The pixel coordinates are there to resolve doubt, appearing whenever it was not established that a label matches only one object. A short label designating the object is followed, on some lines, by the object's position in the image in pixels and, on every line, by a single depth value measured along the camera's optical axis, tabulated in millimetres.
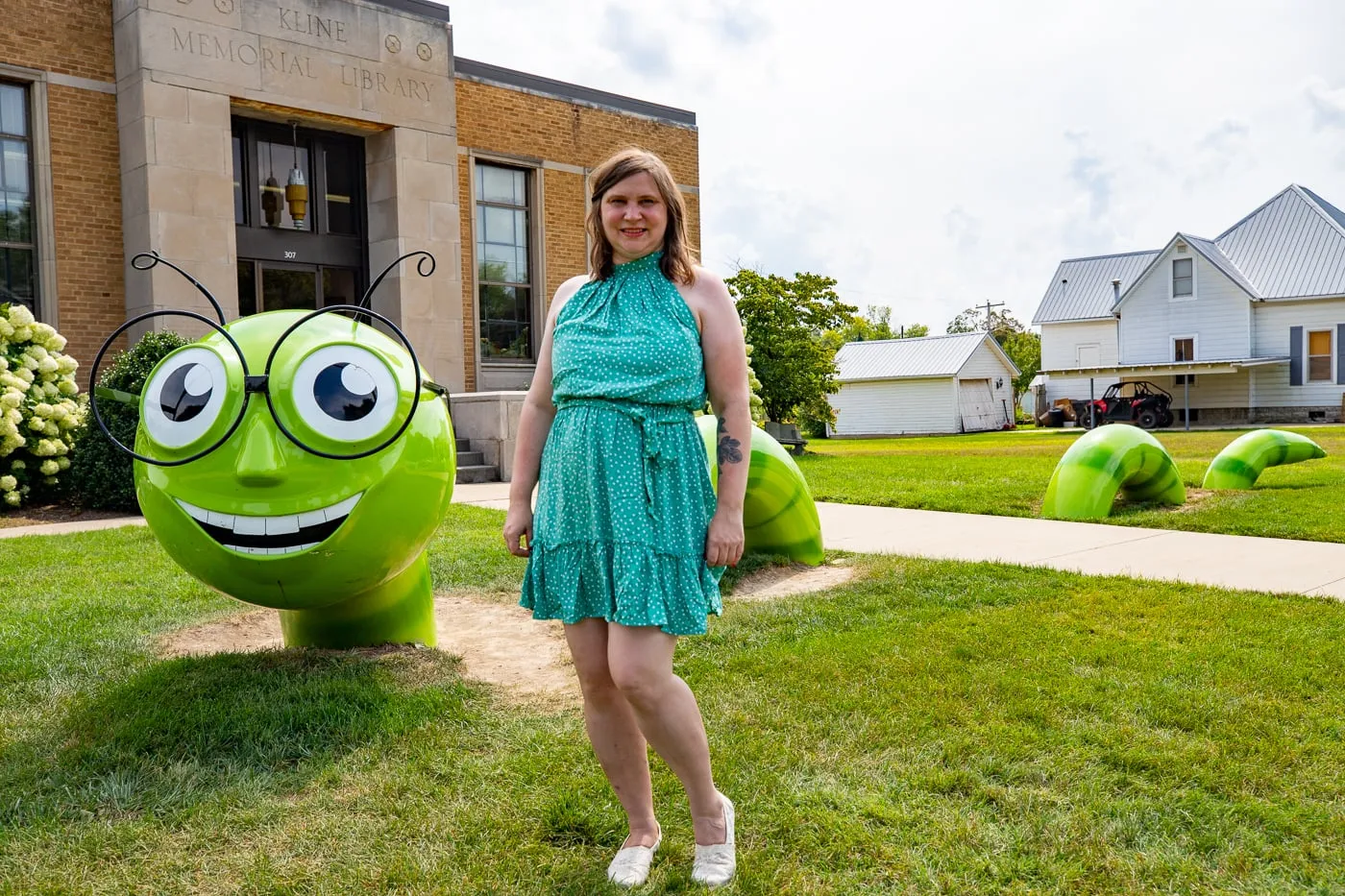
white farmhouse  31141
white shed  38469
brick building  12719
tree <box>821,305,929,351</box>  68125
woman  2551
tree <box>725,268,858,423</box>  20359
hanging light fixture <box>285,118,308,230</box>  14828
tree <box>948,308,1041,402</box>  52544
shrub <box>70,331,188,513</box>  9875
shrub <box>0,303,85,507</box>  9969
